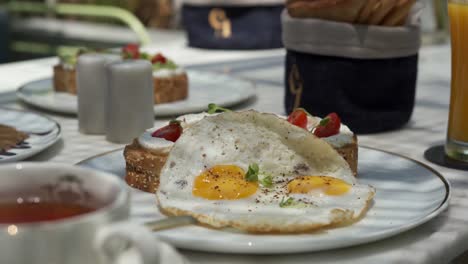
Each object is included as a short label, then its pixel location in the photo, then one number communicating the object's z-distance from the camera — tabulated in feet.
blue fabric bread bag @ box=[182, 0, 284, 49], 5.62
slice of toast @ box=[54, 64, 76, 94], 4.02
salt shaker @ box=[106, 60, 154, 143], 3.38
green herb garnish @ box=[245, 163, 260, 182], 2.70
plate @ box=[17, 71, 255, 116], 3.79
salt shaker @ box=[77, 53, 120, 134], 3.53
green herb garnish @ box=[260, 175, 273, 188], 2.72
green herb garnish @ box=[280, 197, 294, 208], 2.59
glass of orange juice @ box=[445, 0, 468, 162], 3.14
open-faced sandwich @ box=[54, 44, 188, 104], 3.94
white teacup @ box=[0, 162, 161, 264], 2.00
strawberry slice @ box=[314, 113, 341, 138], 3.02
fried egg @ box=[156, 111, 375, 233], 2.54
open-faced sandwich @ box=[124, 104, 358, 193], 2.88
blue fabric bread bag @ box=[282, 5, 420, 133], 3.49
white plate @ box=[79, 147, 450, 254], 2.43
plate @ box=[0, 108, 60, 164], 3.06
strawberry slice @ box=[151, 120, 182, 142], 3.00
